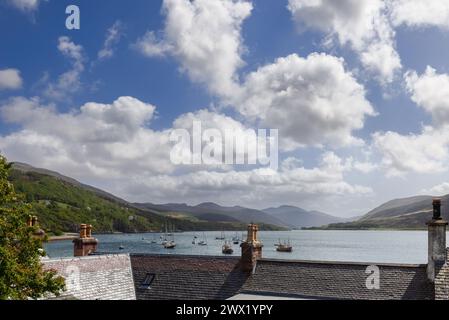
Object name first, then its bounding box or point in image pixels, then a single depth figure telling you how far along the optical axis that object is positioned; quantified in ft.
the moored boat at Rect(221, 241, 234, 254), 477.77
